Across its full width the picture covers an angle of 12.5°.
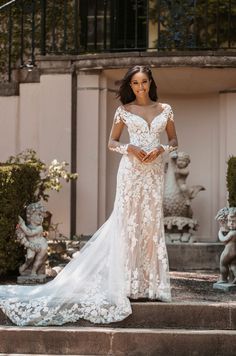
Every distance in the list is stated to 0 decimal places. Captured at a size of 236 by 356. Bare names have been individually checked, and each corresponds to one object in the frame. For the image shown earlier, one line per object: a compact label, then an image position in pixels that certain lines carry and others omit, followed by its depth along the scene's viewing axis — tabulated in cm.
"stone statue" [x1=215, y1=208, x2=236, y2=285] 997
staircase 847
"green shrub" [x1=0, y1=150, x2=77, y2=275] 1044
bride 896
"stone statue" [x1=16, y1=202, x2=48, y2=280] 1040
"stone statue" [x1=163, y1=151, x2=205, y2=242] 1279
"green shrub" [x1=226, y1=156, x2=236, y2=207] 1175
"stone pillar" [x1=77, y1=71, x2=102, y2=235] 1337
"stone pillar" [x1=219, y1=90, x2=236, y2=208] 1380
